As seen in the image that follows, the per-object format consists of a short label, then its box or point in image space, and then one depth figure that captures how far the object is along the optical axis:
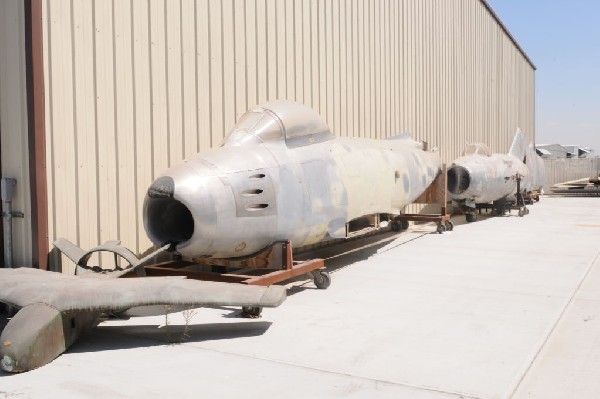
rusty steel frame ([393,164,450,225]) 11.55
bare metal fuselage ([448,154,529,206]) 14.16
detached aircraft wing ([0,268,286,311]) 4.20
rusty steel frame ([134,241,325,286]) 5.88
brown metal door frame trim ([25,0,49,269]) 5.50
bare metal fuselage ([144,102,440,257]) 5.45
